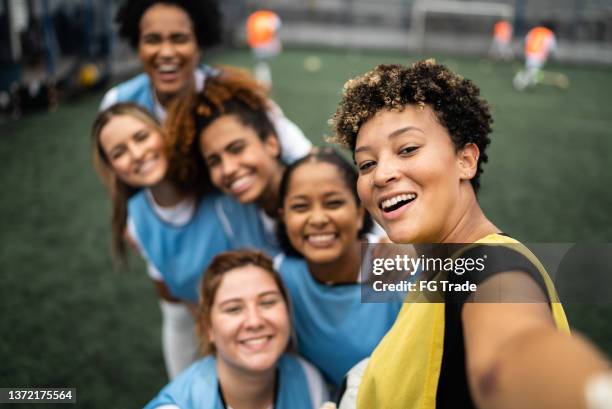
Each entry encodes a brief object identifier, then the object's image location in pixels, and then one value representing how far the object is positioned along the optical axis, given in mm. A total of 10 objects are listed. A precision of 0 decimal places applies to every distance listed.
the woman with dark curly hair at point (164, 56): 2789
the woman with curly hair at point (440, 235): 758
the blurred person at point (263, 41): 11333
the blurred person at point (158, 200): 2369
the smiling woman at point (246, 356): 1788
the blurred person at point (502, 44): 14109
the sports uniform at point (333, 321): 1858
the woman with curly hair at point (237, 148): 2211
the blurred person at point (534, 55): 10930
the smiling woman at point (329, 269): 1890
